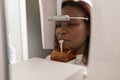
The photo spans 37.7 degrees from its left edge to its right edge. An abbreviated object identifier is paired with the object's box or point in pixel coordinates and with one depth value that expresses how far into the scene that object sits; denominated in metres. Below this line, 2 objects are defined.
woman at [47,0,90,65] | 0.70
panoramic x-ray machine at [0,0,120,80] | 0.59
